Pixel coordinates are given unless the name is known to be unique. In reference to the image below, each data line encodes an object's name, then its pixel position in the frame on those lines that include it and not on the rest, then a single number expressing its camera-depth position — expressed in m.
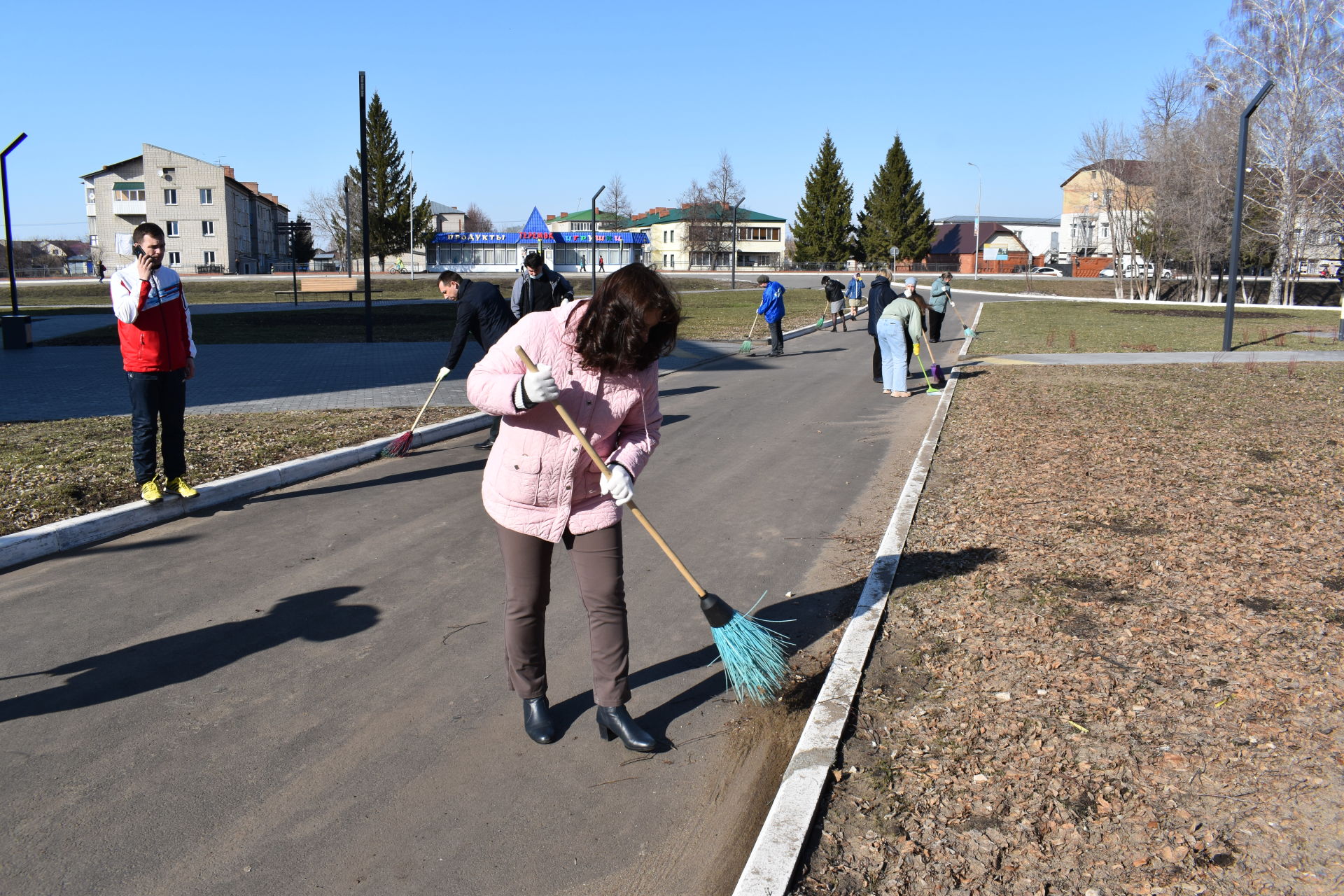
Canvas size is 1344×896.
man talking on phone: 6.52
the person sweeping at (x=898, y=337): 13.63
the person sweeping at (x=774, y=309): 19.56
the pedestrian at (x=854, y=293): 32.08
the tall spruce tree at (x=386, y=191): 77.62
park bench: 43.56
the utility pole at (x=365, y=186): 19.50
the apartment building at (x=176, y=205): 81.31
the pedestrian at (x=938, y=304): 21.66
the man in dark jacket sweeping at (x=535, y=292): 9.84
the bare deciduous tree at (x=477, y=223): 126.84
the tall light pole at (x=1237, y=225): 18.40
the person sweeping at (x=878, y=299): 14.36
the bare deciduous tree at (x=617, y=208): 75.31
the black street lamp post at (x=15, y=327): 19.30
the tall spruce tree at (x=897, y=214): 90.12
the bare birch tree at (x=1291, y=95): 40.22
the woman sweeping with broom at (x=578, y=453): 3.35
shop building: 89.75
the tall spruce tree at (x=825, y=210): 91.44
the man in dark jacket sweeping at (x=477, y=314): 9.30
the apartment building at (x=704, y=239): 88.50
